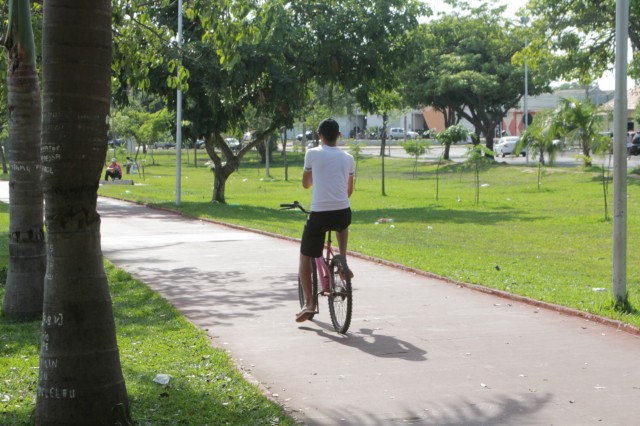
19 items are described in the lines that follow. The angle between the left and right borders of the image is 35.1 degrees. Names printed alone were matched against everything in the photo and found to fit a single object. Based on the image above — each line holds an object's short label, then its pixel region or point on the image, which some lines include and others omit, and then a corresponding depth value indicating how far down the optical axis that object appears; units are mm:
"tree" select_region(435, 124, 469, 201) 41469
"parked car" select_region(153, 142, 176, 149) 97962
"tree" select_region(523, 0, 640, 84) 37500
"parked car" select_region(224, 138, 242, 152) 75262
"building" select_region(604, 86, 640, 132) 83125
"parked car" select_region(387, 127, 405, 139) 100475
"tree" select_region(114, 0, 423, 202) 26969
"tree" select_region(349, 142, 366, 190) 43188
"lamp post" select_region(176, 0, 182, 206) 27812
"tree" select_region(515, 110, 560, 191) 38469
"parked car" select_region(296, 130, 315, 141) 90138
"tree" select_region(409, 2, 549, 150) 56312
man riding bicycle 8680
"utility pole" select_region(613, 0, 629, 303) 9602
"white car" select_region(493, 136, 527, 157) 62438
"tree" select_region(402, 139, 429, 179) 45062
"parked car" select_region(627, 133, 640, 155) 61781
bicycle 8648
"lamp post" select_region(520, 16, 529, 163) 54625
